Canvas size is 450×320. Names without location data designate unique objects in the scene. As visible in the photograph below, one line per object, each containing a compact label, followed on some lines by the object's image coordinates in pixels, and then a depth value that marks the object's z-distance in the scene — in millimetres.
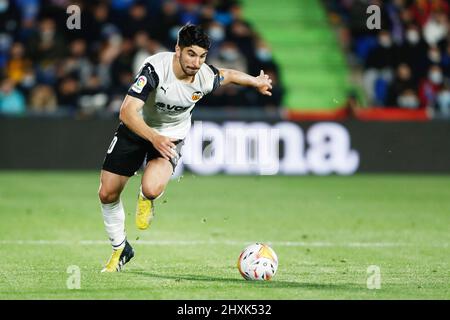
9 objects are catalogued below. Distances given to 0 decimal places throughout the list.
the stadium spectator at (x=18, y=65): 22031
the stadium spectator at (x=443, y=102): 23156
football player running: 9578
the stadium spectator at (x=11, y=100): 21547
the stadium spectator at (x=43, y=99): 21516
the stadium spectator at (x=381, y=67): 23047
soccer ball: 9281
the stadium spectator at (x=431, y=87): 22922
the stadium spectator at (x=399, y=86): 22500
